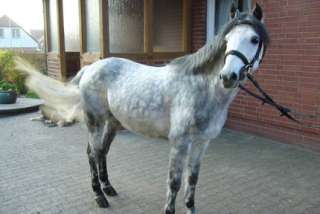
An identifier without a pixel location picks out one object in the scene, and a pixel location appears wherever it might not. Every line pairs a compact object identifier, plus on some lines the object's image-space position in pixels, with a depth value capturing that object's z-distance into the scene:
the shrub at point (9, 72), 10.16
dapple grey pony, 2.38
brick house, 5.04
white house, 50.59
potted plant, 8.62
